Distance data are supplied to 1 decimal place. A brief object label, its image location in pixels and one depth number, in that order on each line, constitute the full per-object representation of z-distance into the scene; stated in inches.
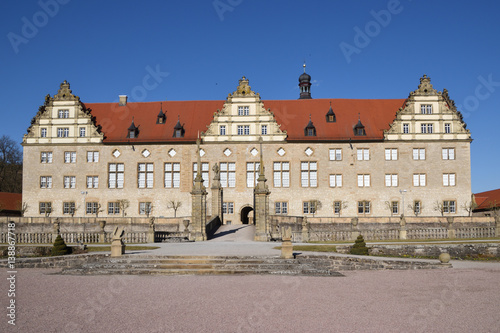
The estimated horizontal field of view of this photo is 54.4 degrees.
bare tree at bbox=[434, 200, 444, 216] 1790.1
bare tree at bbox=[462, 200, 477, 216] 1792.8
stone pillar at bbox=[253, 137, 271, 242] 1130.7
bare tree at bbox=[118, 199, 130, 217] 1829.5
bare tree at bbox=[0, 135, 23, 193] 2409.4
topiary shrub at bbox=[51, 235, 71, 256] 818.2
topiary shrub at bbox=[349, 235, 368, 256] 832.9
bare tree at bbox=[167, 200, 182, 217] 1807.3
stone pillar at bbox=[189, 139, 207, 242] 1140.5
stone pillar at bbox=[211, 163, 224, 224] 1651.1
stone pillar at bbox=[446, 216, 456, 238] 1219.9
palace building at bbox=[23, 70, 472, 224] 1827.0
